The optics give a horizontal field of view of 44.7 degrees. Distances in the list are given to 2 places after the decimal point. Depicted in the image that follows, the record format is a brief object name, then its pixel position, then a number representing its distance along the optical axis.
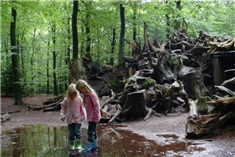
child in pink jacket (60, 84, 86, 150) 6.22
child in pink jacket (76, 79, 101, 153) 6.05
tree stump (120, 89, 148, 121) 10.62
